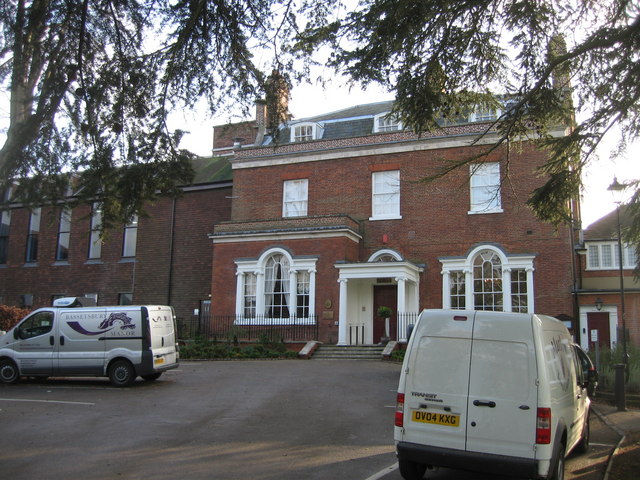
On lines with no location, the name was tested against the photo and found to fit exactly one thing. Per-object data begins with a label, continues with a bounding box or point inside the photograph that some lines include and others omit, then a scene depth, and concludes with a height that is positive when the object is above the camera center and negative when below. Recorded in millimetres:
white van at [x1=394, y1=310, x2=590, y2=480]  6176 -889
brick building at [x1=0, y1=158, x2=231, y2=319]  29688 +2796
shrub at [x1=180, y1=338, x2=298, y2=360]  22469 -1564
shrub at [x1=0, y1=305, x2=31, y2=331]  22734 -402
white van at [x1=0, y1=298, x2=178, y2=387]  14828 -942
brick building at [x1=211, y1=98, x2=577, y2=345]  23000 +3007
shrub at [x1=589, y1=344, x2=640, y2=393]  14953 -1280
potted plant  22812 +16
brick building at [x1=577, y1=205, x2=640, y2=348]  22500 +1346
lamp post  12953 -1493
